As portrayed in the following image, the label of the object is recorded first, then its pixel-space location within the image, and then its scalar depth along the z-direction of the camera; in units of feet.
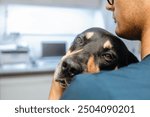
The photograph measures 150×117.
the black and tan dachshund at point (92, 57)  3.09
